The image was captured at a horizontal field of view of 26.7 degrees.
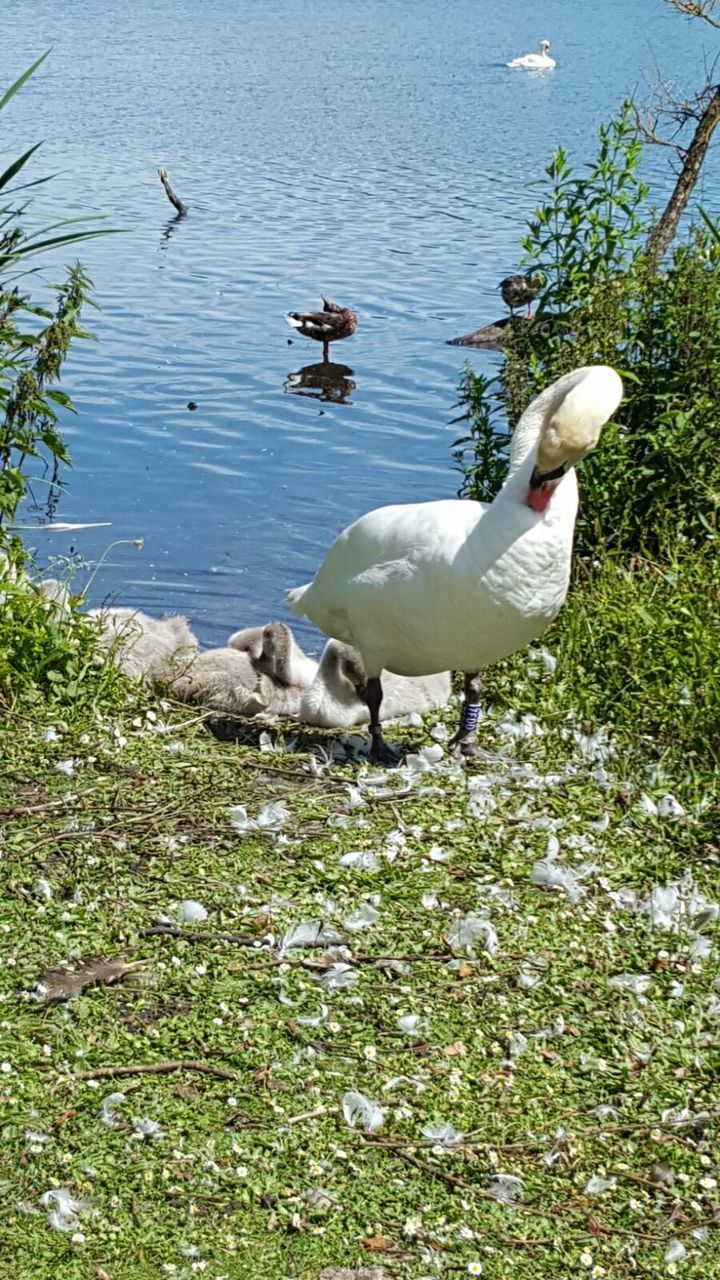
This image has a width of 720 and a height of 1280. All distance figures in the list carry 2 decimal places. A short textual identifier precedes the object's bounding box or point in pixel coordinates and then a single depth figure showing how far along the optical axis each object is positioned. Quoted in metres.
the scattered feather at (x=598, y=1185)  3.92
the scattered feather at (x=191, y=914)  4.94
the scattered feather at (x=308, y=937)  4.82
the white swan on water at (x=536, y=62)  42.69
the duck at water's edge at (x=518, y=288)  8.12
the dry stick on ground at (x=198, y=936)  4.83
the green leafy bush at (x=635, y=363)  7.66
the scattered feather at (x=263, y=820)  5.60
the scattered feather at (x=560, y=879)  5.29
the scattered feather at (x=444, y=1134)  4.03
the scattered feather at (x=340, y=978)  4.62
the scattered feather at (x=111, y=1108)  3.98
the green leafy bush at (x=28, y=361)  6.46
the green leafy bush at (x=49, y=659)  6.43
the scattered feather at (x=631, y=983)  4.77
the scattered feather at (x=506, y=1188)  3.87
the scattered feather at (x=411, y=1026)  4.46
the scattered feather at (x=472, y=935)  4.91
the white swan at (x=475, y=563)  5.54
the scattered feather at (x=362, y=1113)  4.06
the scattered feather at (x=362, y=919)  4.99
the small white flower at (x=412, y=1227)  3.71
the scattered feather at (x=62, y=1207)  3.63
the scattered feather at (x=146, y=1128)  3.94
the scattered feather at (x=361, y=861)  5.38
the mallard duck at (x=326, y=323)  17.16
